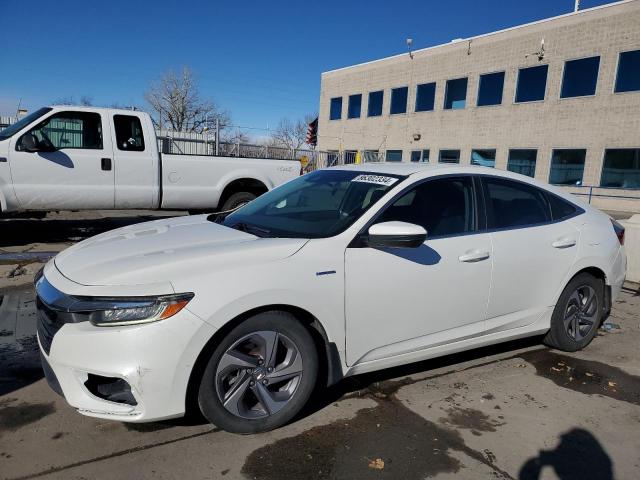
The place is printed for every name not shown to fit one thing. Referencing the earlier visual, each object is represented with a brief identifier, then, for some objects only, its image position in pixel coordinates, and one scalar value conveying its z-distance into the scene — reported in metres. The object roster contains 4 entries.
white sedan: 2.53
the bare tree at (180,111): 54.78
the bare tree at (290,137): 73.44
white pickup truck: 7.19
